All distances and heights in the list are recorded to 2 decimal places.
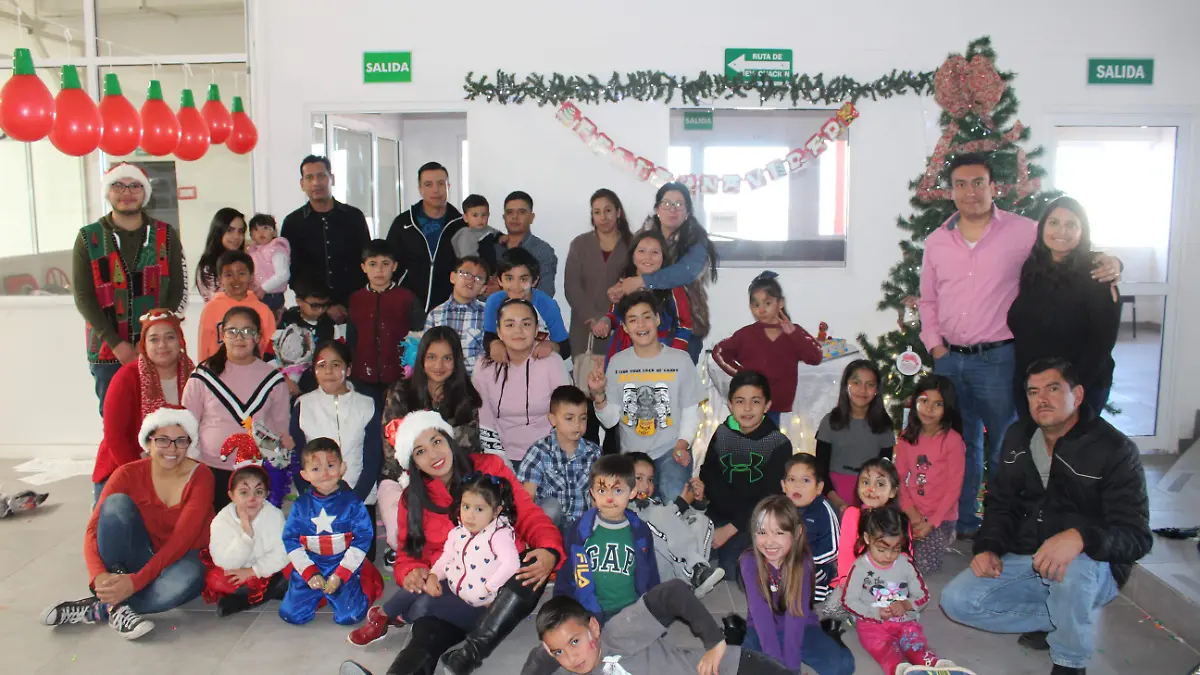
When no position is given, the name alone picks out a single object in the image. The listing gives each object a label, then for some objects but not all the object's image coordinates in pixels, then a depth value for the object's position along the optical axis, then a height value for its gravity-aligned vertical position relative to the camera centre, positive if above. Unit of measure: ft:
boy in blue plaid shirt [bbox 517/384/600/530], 11.92 -3.12
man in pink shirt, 12.62 -0.73
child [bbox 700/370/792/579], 12.23 -3.09
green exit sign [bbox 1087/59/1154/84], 17.98 +3.51
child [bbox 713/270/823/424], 13.87 -1.65
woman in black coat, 11.76 -0.82
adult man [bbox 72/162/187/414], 14.19 -0.53
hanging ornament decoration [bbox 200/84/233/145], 16.63 +2.30
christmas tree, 14.43 +1.65
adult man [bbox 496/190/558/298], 16.25 +0.03
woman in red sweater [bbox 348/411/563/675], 10.25 -3.42
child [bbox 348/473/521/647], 10.27 -3.83
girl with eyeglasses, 12.59 -2.21
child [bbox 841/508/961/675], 9.80 -3.99
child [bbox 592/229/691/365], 13.76 -1.06
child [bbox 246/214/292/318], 15.70 -0.37
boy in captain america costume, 11.00 -3.82
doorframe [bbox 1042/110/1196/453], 18.16 +0.18
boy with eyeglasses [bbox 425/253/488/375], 13.70 -1.11
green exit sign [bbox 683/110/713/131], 18.78 +2.59
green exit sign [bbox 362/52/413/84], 18.34 +3.58
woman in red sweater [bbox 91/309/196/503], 12.48 -2.15
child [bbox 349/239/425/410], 14.19 -1.37
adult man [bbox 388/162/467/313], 15.97 -0.05
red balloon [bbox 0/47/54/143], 12.91 +1.97
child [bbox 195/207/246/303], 15.62 -0.05
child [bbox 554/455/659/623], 10.32 -3.66
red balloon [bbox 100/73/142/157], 14.46 +1.90
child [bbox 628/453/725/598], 11.36 -3.82
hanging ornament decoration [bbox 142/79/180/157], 15.08 +1.93
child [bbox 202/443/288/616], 11.34 -3.98
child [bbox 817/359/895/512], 12.92 -2.78
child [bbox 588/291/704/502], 12.66 -2.28
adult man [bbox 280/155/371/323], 16.03 +0.03
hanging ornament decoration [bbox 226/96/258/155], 17.43 +2.11
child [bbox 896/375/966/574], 12.43 -3.20
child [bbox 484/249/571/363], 13.12 -0.90
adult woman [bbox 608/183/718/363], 13.84 -0.20
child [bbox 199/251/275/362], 14.28 -1.03
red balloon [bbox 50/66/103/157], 13.74 +1.85
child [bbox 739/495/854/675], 9.45 -3.70
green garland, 18.01 +3.14
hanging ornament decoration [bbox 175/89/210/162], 15.90 +1.96
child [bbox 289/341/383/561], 12.57 -2.58
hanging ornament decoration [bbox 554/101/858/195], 18.21 +1.72
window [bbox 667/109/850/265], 27.40 +1.87
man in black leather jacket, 9.36 -3.13
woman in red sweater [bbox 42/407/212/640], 10.83 -3.74
